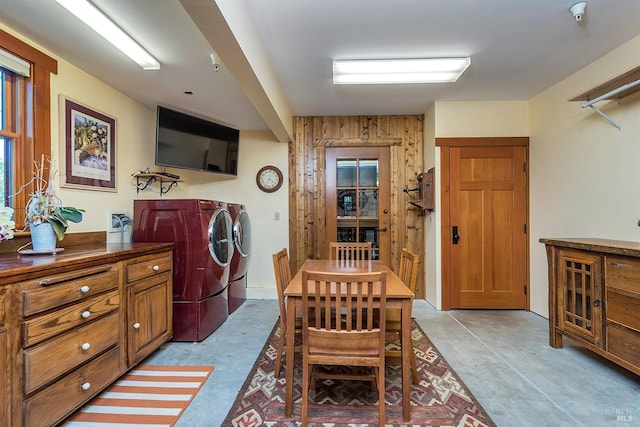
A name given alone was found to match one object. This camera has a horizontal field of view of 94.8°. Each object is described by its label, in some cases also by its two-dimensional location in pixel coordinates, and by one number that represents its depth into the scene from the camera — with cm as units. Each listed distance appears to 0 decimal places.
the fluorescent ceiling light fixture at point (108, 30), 160
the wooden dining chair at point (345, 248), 300
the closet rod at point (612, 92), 204
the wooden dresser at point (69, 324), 132
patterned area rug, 163
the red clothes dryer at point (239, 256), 342
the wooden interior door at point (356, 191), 398
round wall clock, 407
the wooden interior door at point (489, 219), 348
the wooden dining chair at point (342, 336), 150
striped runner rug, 168
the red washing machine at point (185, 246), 266
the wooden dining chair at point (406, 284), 196
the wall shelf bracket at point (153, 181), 320
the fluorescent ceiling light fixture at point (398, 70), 249
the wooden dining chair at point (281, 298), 199
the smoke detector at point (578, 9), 187
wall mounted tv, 312
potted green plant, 177
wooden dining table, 164
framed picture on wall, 234
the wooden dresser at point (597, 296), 188
